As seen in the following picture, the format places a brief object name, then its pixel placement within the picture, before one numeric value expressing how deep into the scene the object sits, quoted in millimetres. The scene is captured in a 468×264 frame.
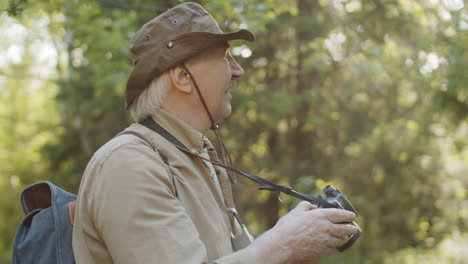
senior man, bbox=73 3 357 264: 1504
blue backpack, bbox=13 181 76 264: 1735
